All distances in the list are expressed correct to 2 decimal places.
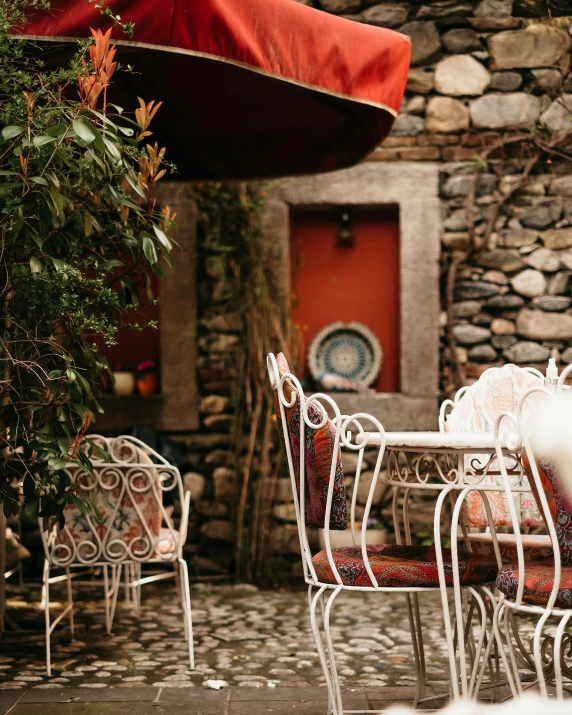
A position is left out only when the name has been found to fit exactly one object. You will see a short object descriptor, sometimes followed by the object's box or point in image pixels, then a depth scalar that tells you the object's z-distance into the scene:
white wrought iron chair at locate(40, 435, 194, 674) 3.52
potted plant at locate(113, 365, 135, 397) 5.32
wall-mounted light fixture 5.45
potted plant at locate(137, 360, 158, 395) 5.38
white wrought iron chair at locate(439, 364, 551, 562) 3.46
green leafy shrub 2.50
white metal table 2.34
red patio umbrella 2.84
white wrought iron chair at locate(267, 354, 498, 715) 2.38
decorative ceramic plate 5.46
